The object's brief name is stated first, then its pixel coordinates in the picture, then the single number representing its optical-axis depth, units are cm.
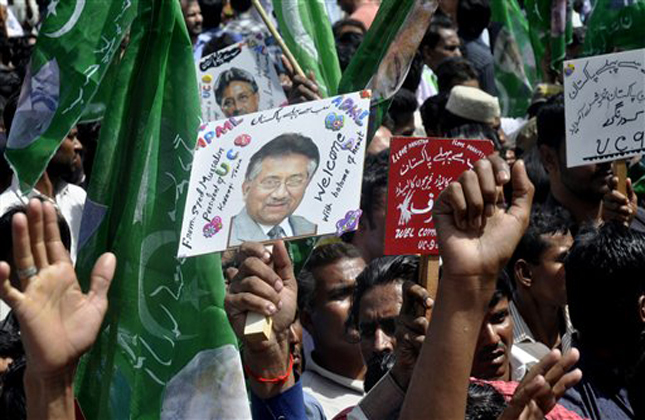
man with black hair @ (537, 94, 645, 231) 1108
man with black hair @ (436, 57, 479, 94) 1466
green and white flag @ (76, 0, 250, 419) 691
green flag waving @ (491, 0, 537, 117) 1542
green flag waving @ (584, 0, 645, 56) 1266
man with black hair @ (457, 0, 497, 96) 1711
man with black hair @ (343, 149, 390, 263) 1049
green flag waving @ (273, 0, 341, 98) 1098
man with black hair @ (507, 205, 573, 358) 1019
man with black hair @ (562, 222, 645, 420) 714
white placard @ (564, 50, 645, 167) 948
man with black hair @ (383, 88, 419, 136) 1343
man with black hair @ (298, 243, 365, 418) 893
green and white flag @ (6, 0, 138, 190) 830
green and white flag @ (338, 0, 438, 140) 815
